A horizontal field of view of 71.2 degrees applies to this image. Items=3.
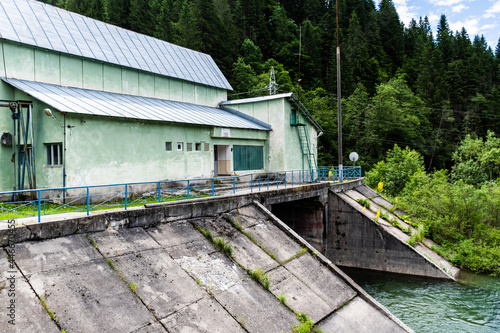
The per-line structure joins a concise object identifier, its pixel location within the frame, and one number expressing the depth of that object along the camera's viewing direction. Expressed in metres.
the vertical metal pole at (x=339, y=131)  23.39
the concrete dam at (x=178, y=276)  6.97
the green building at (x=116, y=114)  13.67
